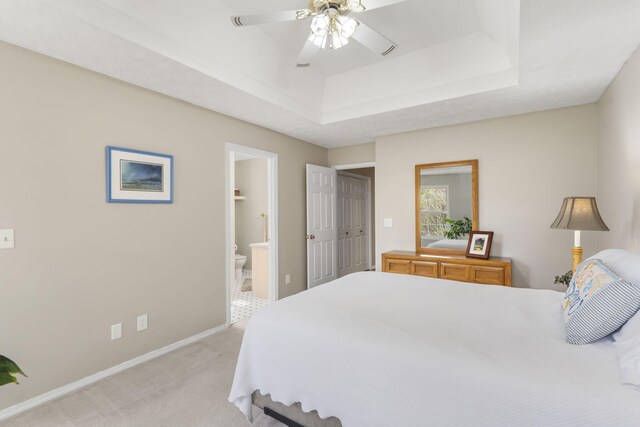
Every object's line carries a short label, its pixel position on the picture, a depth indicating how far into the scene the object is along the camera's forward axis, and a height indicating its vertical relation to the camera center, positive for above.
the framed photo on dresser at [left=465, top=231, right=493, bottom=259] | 3.58 -0.38
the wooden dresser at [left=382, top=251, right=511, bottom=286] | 3.36 -0.63
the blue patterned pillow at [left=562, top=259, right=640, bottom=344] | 1.21 -0.39
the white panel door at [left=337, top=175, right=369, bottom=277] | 5.77 -0.24
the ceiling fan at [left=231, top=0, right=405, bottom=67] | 1.74 +1.10
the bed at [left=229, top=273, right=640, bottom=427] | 1.07 -0.60
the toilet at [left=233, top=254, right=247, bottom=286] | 5.47 -0.90
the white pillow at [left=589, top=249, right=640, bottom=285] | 1.39 -0.26
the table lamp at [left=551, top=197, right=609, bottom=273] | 2.43 -0.04
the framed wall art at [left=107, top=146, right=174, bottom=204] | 2.57 +0.33
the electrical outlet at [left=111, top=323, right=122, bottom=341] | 2.56 -0.95
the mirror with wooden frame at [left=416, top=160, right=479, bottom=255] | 3.83 +0.07
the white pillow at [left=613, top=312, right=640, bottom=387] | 1.02 -0.49
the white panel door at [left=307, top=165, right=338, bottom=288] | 4.68 -0.19
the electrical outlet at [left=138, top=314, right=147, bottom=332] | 2.75 -0.94
